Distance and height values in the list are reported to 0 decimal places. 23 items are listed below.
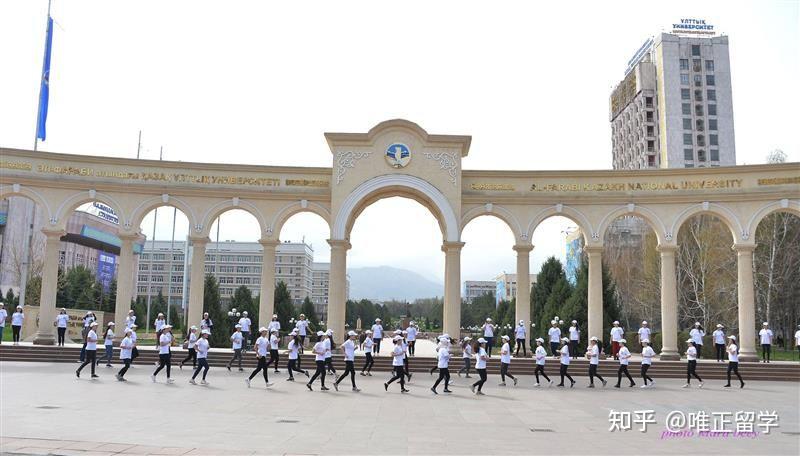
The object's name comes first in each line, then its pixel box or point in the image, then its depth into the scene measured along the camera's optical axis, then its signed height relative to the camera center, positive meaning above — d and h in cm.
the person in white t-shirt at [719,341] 2362 -122
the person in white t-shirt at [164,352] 1855 -144
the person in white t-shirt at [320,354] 1758 -138
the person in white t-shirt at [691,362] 2036 -170
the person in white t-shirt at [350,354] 1755 -140
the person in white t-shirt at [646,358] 1970 -155
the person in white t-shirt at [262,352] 1823 -140
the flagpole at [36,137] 3117 +772
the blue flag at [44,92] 3141 +1013
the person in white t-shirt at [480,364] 1750 -157
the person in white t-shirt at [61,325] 2473 -94
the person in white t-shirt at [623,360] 1941 -159
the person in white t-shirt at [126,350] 1877 -141
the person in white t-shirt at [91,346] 1895 -132
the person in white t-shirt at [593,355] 1967 -149
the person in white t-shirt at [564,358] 1973 -158
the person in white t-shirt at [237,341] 2127 -126
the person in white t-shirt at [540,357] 1966 -154
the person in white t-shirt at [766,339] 2339 -109
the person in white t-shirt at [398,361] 1747 -153
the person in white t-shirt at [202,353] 1834 -145
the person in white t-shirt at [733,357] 1969 -149
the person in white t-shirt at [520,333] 2470 -104
